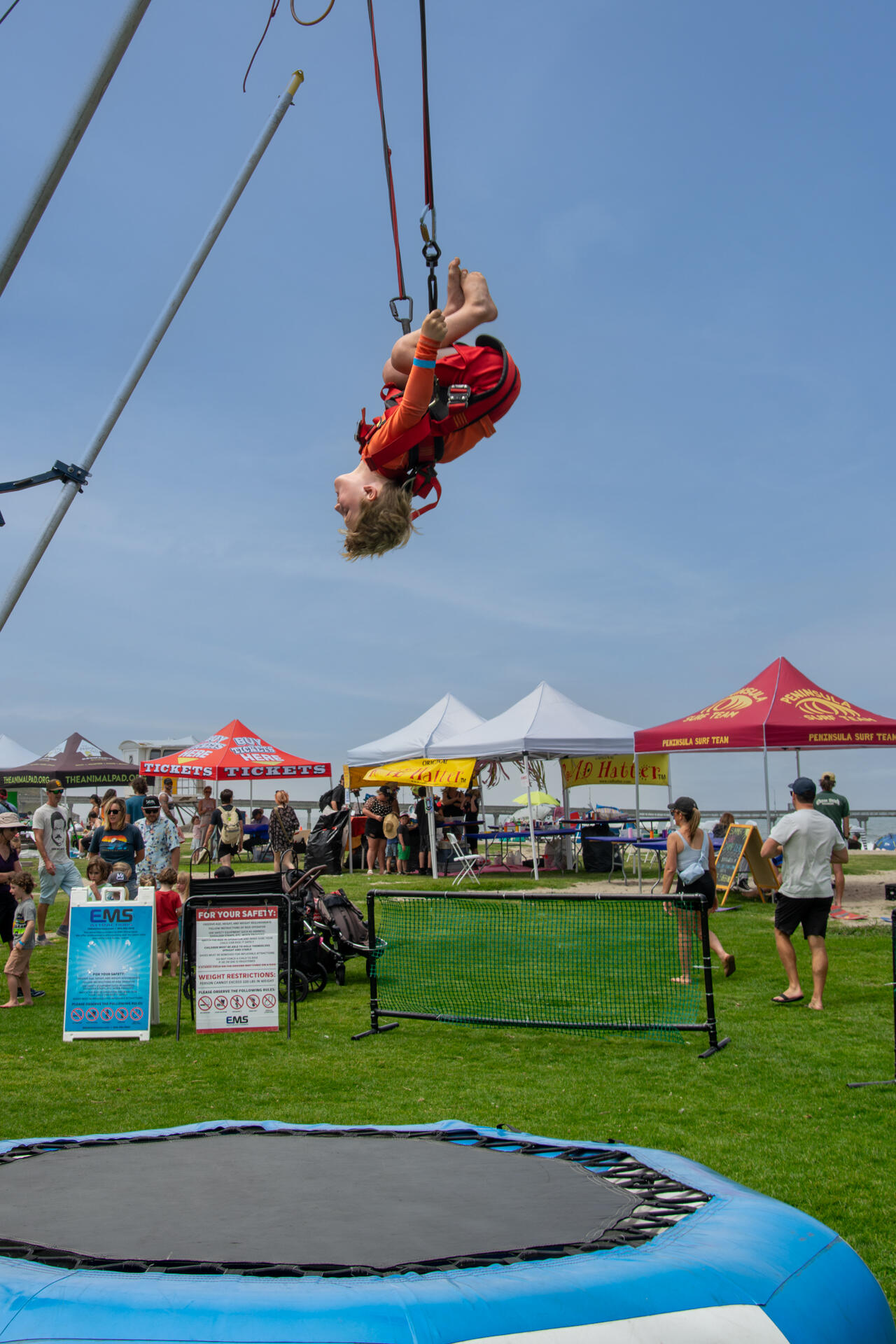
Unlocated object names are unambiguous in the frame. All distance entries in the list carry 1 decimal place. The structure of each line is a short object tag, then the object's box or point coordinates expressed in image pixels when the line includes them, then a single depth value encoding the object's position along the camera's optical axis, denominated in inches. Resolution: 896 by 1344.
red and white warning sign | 278.2
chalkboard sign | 501.0
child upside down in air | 126.2
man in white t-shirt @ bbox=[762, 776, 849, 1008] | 280.8
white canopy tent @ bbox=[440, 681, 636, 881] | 637.3
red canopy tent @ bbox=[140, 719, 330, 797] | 679.7
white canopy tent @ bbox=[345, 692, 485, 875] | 715.4
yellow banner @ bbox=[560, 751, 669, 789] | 735.1
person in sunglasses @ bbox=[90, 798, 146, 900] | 356.8
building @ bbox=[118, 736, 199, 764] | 1162.0
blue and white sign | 281.3
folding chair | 637.3
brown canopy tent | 1030.4
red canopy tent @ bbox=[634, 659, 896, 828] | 531.2
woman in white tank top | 321.7
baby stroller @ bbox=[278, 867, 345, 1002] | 338.6
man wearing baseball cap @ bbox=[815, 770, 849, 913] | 481.7
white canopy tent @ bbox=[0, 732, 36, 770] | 1178.6
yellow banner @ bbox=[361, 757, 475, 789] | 676.7
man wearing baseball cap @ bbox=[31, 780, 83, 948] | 392.8
